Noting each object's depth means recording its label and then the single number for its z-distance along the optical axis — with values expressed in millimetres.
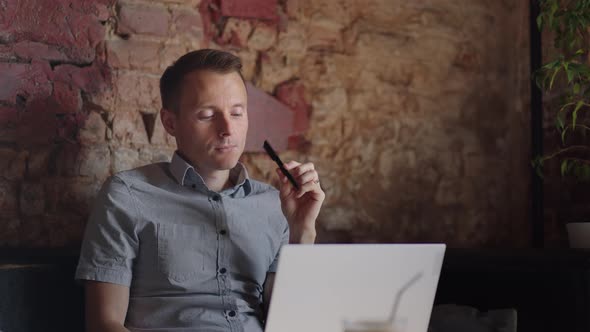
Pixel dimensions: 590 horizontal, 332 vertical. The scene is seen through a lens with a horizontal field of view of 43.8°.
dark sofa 1860
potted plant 2240
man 1838
